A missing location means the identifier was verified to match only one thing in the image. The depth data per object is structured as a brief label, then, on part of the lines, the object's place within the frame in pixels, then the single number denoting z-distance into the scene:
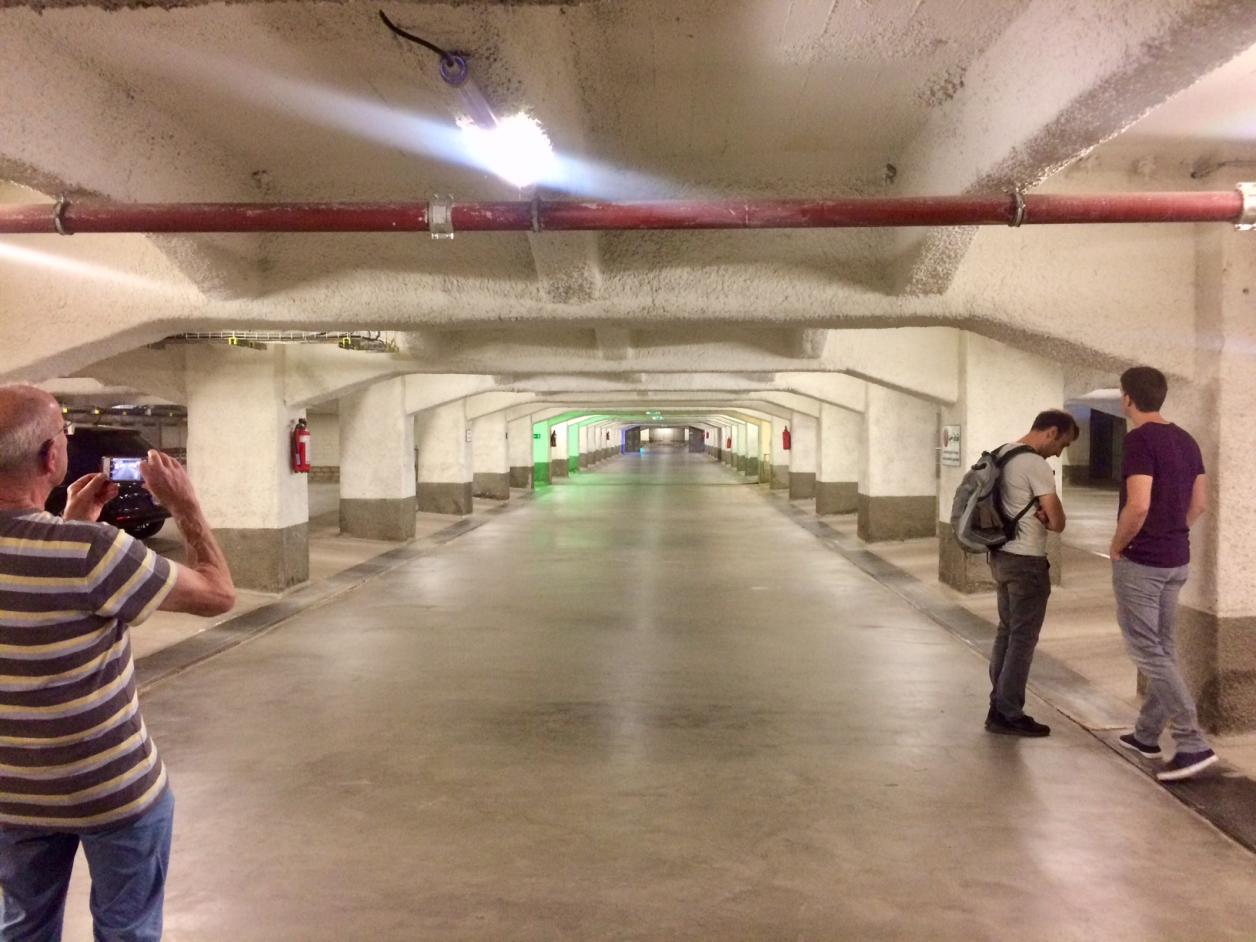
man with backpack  5.36
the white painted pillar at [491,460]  24.83
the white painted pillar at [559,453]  37.38
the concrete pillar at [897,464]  15.16
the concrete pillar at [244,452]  10.66
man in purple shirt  4.72
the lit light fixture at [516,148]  4.01
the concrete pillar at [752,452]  36.72
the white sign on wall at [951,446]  10.51
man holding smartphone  2.15
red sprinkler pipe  4.08
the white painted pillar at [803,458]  24.20
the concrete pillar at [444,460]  20.12
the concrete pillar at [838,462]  19.91
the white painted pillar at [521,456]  29.36
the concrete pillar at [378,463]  15.60
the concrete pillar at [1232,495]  5.48
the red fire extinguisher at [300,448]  10.91
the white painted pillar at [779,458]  28.08
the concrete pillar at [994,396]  10.15
